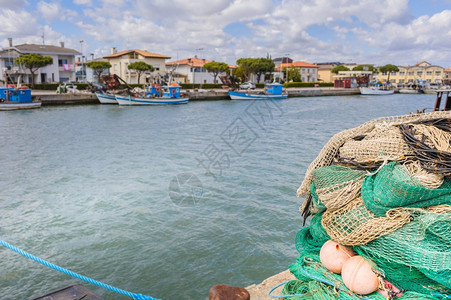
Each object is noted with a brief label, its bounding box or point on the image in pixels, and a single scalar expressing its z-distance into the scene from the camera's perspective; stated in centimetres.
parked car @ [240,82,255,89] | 5339
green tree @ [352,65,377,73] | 8225
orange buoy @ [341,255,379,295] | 241
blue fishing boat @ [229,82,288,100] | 4341
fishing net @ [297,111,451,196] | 321
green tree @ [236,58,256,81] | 6206
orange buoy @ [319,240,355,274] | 265
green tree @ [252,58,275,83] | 6184
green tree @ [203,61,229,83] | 5844
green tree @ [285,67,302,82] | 7241
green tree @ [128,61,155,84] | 5067
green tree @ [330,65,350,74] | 8249
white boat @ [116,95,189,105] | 3556
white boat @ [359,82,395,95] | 5777
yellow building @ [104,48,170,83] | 5481
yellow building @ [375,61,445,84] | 9038
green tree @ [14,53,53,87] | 4231
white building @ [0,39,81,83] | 4591
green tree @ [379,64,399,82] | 8862
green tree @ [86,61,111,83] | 5003
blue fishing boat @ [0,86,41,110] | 2864
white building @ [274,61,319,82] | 8206
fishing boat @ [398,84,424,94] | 6409
